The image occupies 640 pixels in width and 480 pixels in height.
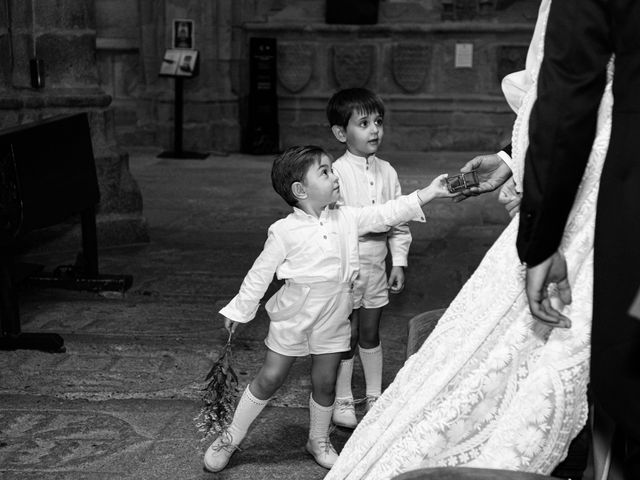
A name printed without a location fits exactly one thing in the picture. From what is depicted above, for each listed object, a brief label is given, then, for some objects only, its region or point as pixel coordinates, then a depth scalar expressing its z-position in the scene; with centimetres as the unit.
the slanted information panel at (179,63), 1302
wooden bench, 541
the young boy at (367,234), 423
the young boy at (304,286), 380
